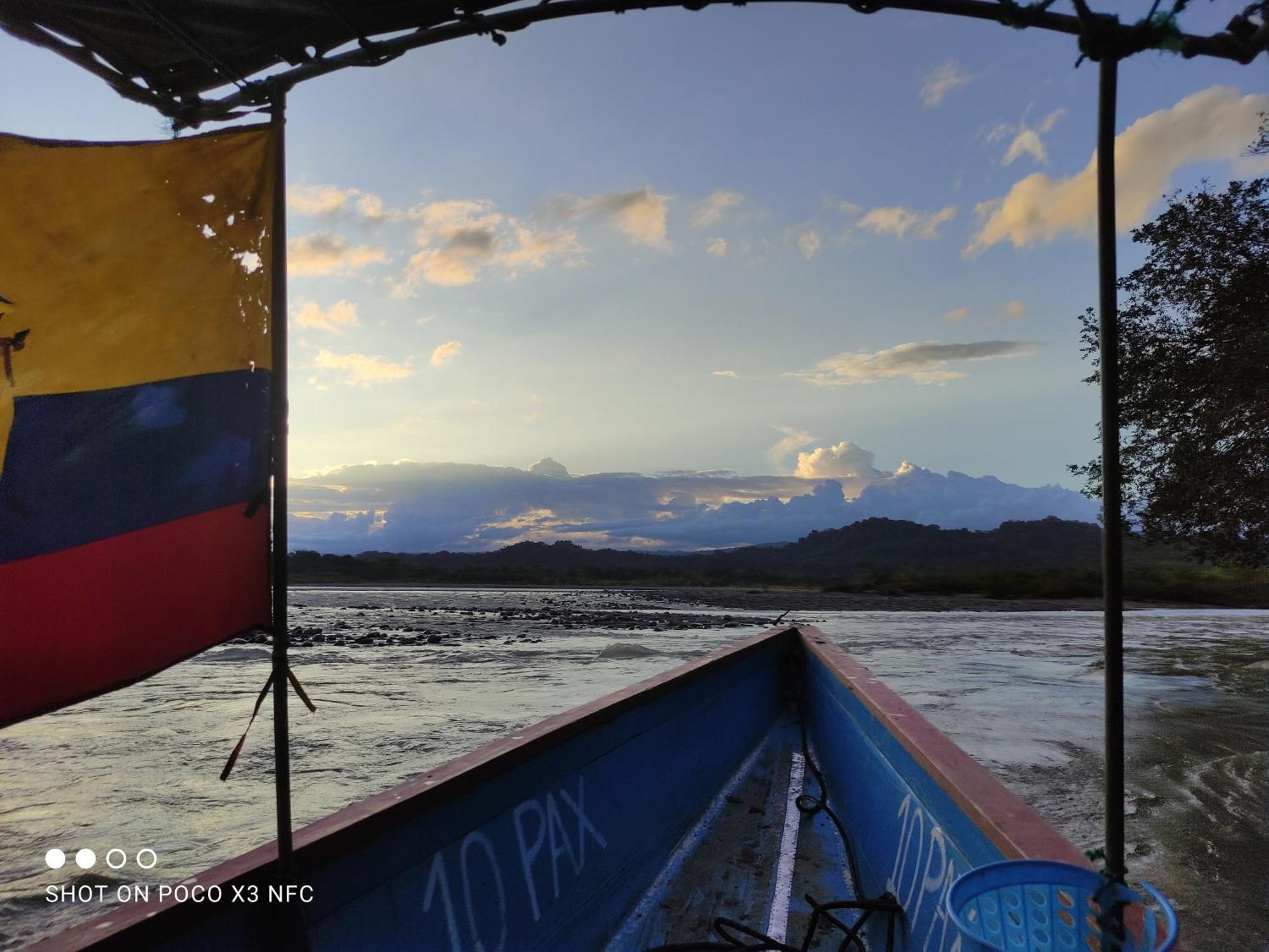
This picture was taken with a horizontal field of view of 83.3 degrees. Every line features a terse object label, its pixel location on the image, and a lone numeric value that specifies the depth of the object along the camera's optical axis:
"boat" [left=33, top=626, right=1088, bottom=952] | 1.85
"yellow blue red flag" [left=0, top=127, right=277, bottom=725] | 1.59
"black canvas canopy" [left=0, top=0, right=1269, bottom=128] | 1.80
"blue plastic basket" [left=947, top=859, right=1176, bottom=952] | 1.63
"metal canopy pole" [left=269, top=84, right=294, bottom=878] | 1.92
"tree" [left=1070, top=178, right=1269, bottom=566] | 10.40
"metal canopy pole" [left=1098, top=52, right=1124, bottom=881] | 1.57
